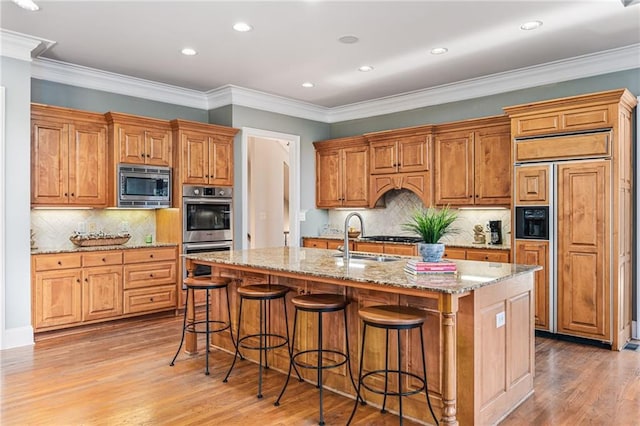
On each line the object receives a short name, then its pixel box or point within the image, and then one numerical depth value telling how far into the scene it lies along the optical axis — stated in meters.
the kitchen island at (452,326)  2.49
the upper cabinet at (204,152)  5.62
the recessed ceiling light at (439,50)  4.54
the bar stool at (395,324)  2.50
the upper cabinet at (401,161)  5.83
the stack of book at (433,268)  2.87
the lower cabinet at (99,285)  4.58
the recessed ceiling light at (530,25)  3.91
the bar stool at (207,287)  3.72
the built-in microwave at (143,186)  5.23
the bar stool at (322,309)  2.91
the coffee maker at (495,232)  5.39
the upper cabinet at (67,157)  4.72
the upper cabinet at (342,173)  6.60
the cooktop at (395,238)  5.89
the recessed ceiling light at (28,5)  3.48
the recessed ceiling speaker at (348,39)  4.25
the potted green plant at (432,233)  2.98
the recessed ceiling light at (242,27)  3.94
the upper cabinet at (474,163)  5.19
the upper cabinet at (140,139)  5.19
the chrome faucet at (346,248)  3.66
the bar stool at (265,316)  3.34
